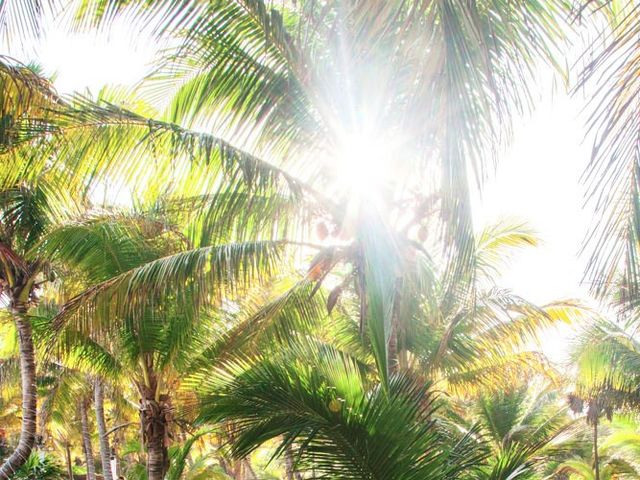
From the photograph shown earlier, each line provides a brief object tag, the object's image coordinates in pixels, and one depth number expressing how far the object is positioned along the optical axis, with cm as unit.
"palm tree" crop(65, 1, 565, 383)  300
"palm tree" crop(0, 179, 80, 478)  917
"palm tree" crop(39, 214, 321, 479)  707
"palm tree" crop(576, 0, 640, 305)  324
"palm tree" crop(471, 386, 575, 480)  1590
